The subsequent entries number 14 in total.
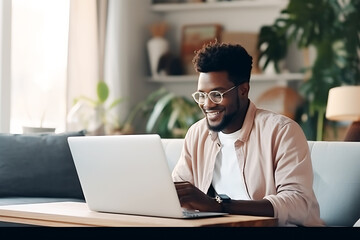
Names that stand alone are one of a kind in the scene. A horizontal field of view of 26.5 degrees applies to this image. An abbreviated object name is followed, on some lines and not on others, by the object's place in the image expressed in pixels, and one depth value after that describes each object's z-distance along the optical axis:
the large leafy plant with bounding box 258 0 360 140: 5.84
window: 5.53
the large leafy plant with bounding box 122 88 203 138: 6.21
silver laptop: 2.21
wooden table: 2.12
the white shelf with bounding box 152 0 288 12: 6.34
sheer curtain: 5.93
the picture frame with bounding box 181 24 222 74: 6.59
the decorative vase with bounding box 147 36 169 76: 6.62
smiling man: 2.52
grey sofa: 3.80
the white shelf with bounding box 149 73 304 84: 6.23
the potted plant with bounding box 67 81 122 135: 5.77
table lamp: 4.43
